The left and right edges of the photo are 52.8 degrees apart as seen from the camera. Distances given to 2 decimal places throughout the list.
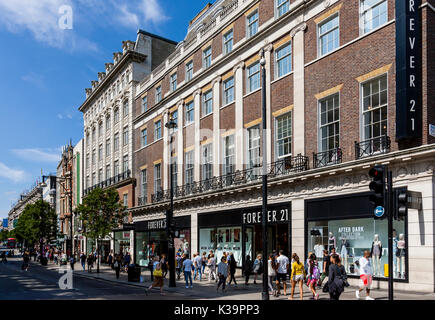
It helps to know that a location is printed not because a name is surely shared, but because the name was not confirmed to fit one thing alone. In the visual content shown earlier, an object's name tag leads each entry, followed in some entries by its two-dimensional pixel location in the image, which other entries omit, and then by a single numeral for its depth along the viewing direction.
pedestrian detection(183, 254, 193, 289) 21.98
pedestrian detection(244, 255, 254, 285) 22.47
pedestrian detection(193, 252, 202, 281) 26.58
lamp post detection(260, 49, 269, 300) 15.16
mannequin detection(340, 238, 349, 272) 19.83
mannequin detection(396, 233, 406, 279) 17.23
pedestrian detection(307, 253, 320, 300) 16.20
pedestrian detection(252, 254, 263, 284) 20.75
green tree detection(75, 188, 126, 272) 39.19
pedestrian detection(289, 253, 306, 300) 16.52
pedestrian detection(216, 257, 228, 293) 20.28
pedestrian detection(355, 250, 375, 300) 14.97
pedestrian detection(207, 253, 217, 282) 25.20
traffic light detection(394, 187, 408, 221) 10.93
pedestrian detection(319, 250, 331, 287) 18.08
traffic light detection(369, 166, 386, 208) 11.11
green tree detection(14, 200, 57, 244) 71.44
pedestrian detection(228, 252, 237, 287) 22.50
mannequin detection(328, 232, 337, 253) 20.55
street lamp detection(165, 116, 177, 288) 22.42
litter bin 26.52
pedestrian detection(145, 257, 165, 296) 19.48
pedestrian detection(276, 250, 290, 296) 18.12
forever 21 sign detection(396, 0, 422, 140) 17.12
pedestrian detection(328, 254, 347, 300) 13.11
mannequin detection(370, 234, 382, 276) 18.22
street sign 11.19
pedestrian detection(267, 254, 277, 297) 18.36
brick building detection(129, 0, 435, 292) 17.39
